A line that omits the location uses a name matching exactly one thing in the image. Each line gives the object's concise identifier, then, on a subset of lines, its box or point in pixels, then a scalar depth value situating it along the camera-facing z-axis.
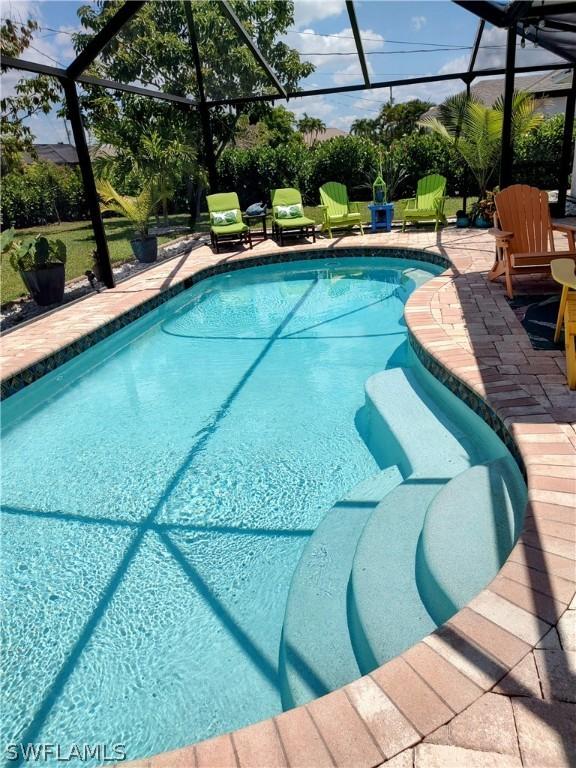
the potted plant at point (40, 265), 6.79
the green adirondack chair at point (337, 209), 10.53
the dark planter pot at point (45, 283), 6.92
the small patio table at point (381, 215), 10.72
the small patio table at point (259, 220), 11.15
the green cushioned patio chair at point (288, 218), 10.30
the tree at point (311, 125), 29.50
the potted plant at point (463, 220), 10.34
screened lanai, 5.80
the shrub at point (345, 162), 14.95
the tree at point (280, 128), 18.55
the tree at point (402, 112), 32.14
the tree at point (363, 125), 35.44
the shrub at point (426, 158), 14.38
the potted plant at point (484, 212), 9.87
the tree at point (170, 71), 12.42
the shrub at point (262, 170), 15.30
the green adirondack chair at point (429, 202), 10.30
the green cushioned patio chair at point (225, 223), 10.23
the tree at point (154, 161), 11.63
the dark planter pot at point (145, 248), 9.59
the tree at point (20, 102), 7.70
